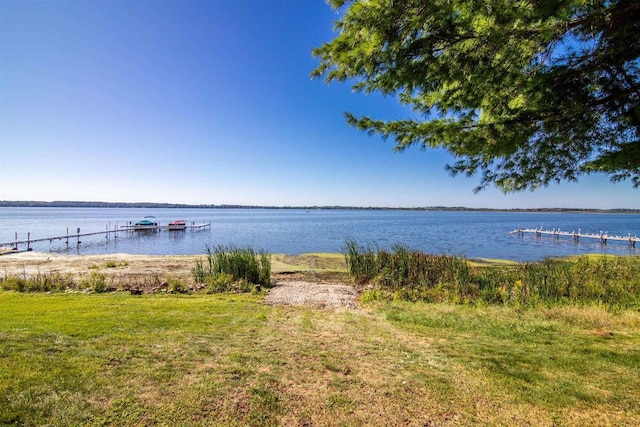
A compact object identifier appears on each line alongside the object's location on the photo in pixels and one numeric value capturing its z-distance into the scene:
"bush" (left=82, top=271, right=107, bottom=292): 10.26
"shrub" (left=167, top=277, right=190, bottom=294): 10.85
